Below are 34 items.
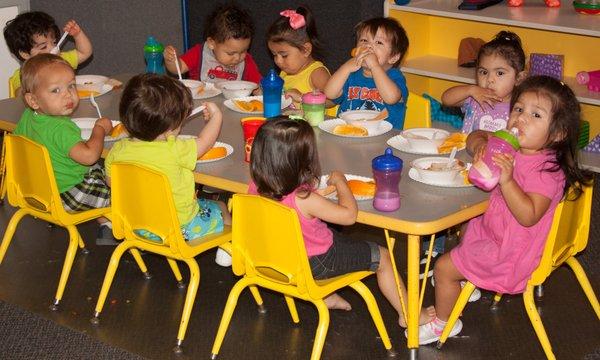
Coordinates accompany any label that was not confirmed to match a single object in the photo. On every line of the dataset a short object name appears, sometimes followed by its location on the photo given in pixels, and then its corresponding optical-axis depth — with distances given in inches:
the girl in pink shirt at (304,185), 117.5
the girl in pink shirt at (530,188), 120.7
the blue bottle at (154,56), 181.6
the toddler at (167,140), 134.7
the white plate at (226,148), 138.6
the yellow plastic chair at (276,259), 117.2
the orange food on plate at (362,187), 123.2
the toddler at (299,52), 177.2
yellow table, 116.6
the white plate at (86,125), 154.6
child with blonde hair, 148.9
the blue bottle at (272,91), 153.4
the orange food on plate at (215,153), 139.7
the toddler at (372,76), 161.0
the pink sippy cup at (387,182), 117.7
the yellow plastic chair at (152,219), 130.6
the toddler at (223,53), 188.4
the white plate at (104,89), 177.3
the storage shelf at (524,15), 199.6
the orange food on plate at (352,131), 147.6
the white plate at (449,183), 125.0
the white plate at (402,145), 139.2
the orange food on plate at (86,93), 177.7
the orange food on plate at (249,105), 164.6
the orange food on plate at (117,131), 151.4
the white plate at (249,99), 163.6
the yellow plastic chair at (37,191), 143.7
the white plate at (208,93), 174.7
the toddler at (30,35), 190.1
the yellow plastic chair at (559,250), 122.9
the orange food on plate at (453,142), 138.1
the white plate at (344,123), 148.0
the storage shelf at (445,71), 211.2
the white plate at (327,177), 123.9
